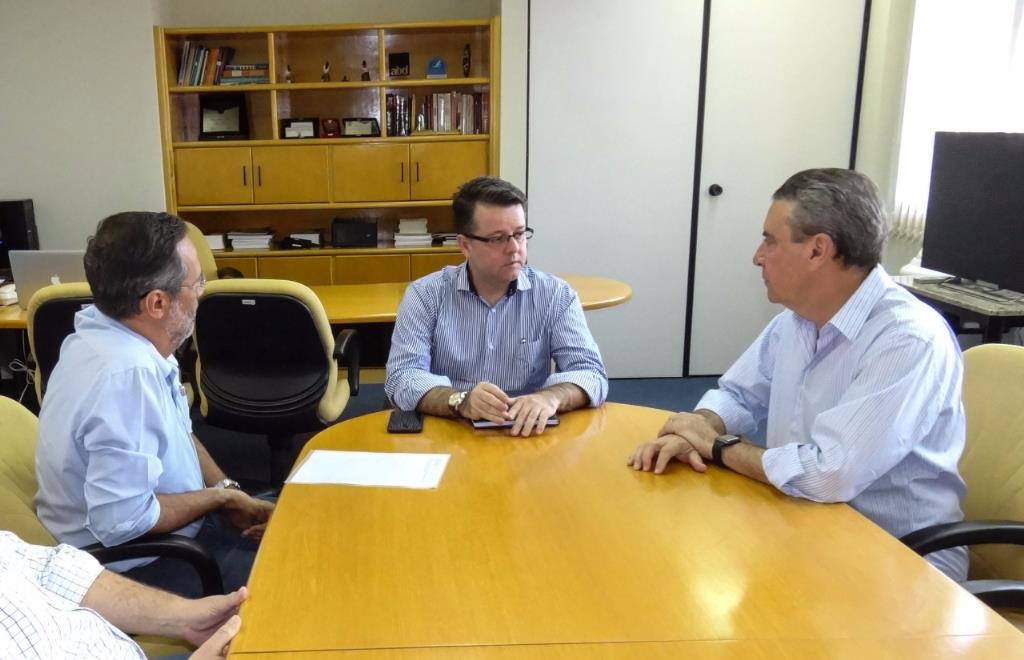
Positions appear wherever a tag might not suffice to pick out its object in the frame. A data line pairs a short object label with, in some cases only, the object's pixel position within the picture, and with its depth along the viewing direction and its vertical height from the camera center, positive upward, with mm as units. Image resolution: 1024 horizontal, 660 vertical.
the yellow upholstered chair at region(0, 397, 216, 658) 1418 -643
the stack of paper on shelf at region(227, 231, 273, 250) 4992 -553
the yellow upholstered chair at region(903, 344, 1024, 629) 1426 -621
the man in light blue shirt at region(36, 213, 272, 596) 1414 -492
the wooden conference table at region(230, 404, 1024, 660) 1014 -617
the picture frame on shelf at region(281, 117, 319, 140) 4996 +151
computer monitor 2906 -178
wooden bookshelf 4828 +125
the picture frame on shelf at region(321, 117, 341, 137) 5066 +163
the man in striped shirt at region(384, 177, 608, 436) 2197 -450
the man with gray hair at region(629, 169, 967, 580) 1422 -426
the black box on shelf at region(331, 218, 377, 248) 5074 -511
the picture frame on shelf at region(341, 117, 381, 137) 5008 +165
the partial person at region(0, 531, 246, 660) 963 -638
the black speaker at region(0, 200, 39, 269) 4723 -470
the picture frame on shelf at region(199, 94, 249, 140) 5070 +209
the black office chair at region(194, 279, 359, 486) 2654 -734
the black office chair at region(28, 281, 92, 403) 2582 -555
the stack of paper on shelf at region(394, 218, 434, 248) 5090 -534
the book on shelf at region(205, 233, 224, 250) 4984 -562
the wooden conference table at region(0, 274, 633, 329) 3160 -637
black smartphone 1803 -619
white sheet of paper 1520 -627
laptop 3229 -489
